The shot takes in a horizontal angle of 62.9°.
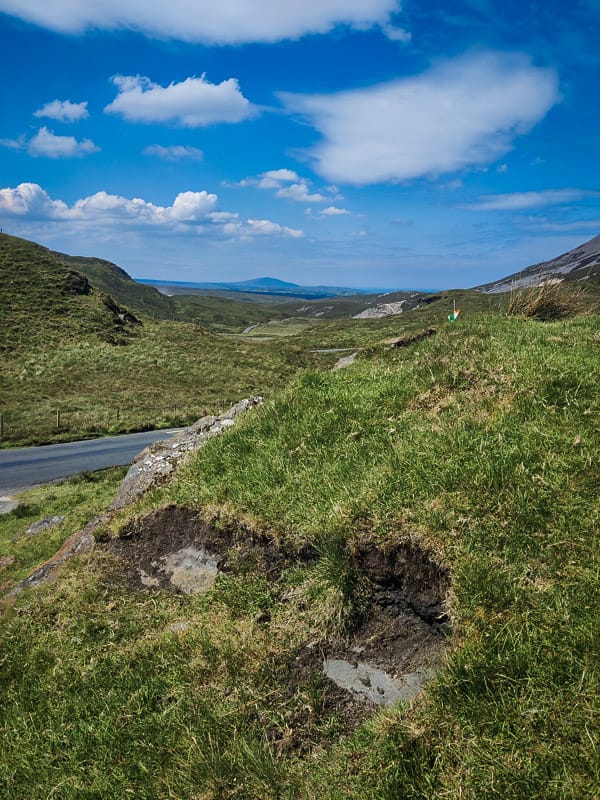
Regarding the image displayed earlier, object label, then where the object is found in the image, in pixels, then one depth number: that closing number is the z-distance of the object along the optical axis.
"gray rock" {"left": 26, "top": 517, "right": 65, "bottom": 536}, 15.67
